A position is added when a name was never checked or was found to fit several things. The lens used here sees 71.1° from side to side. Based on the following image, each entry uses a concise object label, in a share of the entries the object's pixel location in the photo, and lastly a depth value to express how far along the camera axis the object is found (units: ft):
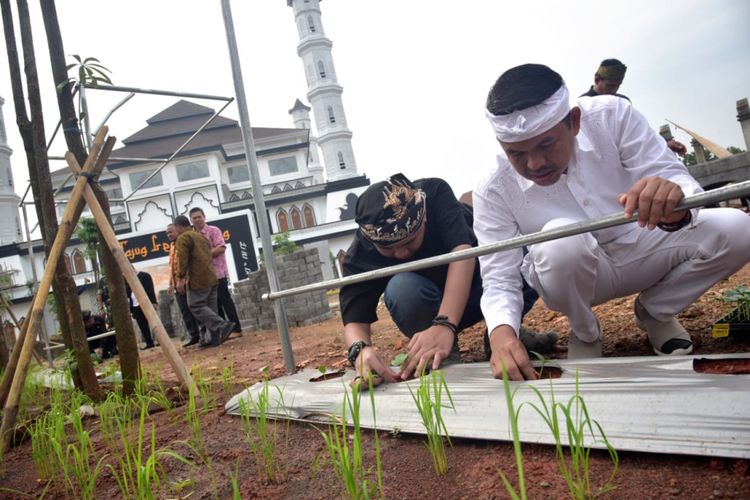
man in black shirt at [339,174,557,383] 6.15
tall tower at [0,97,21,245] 101.45
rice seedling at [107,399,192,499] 3.93
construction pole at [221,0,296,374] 9.56
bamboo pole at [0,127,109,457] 7.22
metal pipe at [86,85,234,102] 14.35
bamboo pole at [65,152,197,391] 8.72
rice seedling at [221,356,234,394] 8.33
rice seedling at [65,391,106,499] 4.69
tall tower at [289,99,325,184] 147.02
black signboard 41.57
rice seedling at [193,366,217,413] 7.37
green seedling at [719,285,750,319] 6.08
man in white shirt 5.22
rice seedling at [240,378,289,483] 4.75
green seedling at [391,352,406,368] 7.35
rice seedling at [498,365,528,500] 2.83
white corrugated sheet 3.46
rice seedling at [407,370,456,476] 4.17
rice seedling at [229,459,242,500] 3.61
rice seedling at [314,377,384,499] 3.56
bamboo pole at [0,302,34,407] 8.22
